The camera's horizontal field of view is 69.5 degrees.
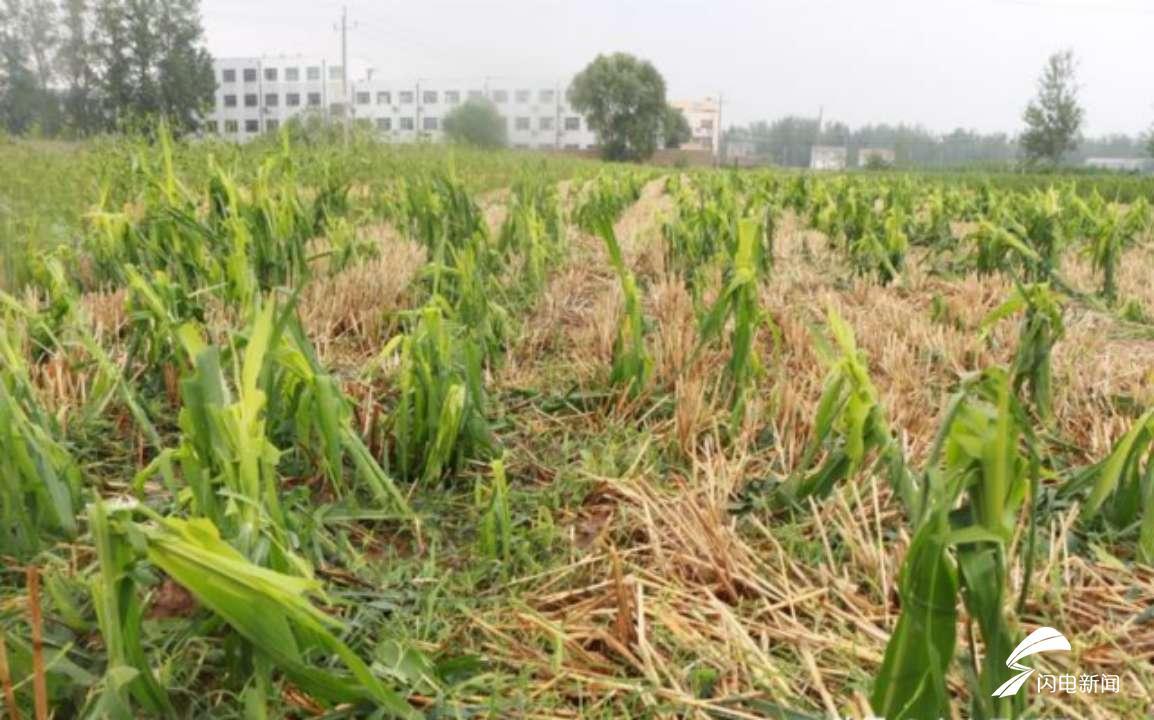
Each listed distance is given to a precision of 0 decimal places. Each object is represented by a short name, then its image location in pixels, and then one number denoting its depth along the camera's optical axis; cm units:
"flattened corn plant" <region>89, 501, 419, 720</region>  63
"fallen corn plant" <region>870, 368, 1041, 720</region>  67
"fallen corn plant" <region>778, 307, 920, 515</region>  99
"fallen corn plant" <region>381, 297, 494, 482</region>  133
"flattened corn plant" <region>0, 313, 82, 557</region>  96
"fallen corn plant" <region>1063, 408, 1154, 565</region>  105
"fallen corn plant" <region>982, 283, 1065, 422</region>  131
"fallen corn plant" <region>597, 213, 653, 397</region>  163
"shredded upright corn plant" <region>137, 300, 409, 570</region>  79
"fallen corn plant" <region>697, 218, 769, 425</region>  154
